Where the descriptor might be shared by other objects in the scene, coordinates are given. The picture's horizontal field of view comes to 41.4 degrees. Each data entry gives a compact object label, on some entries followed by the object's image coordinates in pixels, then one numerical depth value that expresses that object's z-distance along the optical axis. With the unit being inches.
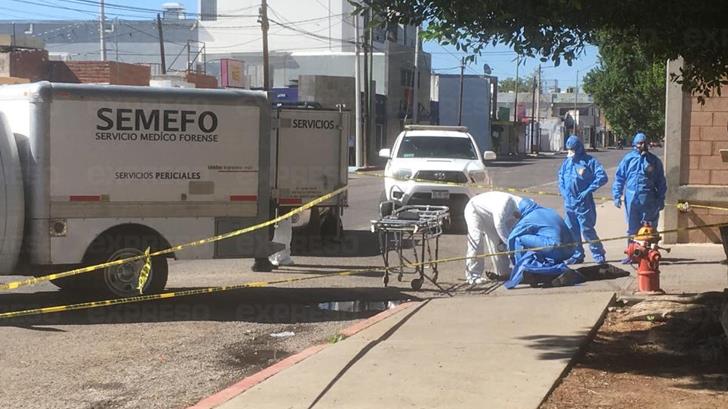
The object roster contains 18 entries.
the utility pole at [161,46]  1926.2
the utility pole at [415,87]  2178.9
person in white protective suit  452.1
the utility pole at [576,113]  4565.0
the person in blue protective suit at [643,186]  498.9
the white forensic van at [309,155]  573.0
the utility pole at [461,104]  2773.1
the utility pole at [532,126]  3754.9
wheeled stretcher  423.5
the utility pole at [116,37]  2957.7
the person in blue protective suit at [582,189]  510.3
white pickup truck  698.8
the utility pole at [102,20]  2017.1
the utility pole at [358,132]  1861.8
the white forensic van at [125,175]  378.6
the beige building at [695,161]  581.6
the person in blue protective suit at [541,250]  428.8
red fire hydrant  388.5
